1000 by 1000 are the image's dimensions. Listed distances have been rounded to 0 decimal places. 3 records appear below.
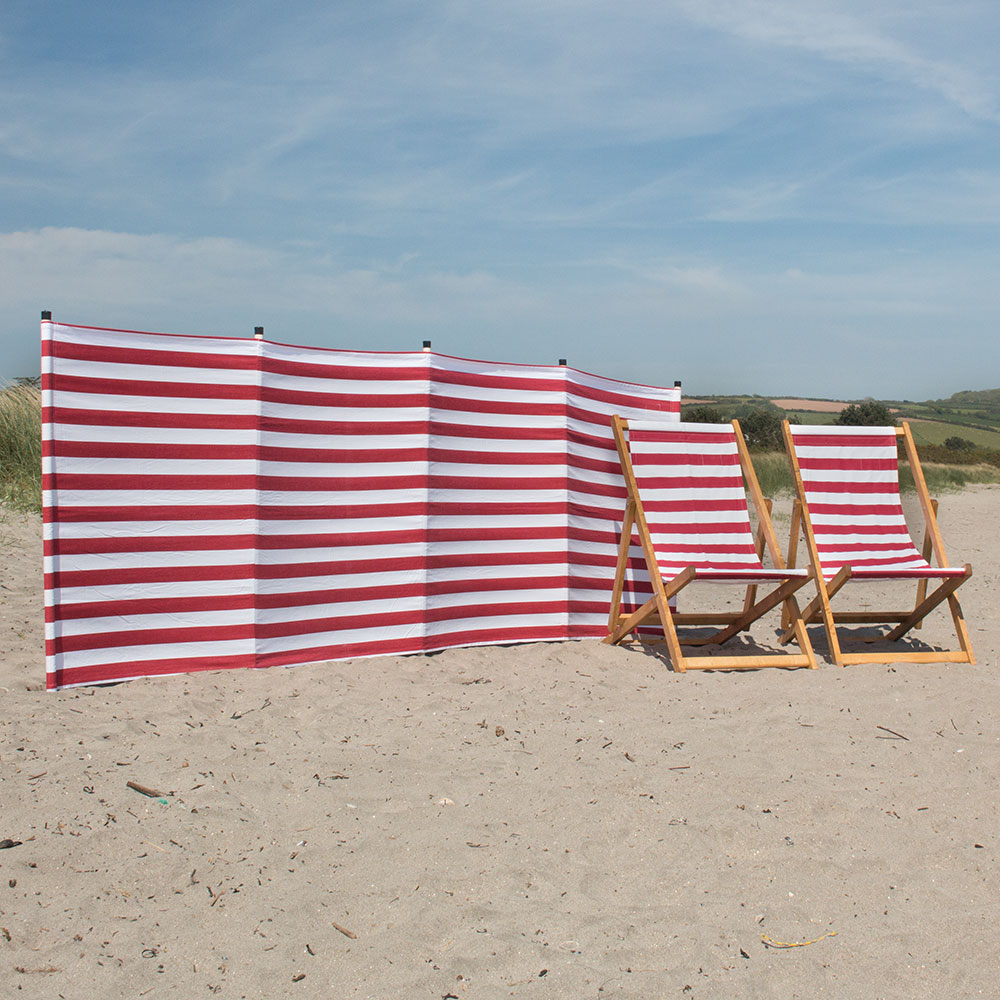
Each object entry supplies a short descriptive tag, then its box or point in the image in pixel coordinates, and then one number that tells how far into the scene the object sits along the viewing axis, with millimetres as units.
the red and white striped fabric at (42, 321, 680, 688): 4680
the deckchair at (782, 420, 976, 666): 5859
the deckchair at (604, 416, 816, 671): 5715
